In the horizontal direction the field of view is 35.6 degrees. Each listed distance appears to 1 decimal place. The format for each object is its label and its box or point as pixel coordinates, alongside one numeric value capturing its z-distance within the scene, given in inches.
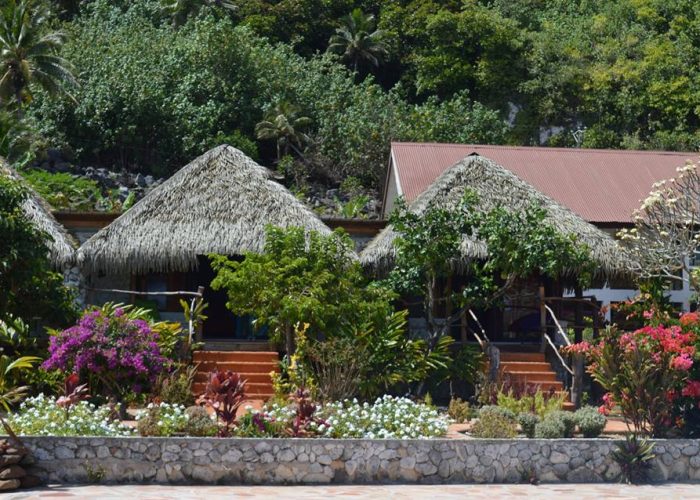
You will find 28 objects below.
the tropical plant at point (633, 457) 498.0
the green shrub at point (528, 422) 542.6
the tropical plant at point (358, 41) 1856.5
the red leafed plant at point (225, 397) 500.7
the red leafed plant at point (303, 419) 502.0
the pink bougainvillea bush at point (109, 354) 580.7
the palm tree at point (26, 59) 1491.1
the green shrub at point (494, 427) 526.3
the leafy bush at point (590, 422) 544.7
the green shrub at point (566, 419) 537.6
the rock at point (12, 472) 438.0
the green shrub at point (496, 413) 541.3
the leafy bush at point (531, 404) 586.6
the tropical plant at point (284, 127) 1611.7
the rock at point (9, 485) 434.6
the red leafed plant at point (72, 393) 515.5
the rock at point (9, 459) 440.1
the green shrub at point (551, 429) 529.7
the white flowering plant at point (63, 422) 479.8
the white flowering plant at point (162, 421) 496.1
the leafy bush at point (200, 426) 494.0
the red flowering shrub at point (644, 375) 534.6
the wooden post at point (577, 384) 677.3
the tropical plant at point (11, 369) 602.5
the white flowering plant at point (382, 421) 506.9
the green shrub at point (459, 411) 627.5
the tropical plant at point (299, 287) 670.5
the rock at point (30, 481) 446.3
